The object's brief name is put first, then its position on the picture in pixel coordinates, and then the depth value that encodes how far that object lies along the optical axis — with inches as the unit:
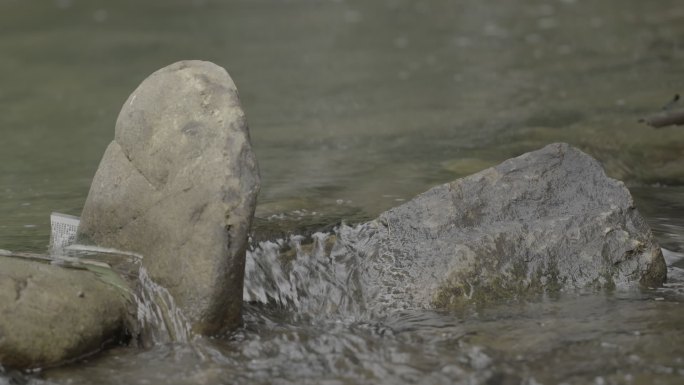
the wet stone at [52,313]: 289.3
